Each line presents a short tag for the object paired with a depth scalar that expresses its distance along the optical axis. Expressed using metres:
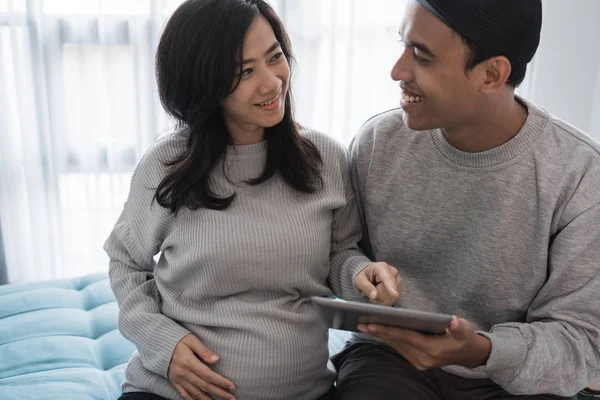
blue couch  1.50
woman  1.22
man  1.16
